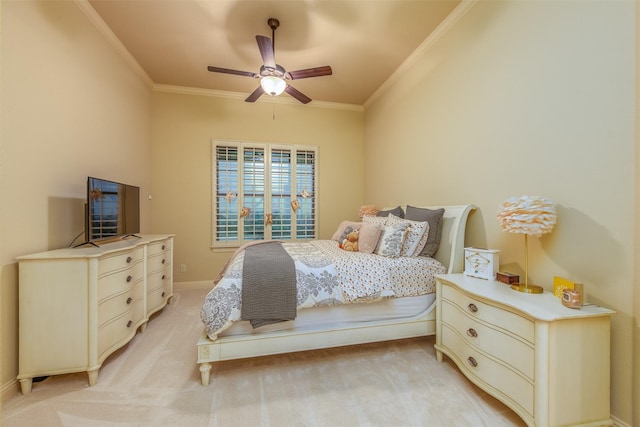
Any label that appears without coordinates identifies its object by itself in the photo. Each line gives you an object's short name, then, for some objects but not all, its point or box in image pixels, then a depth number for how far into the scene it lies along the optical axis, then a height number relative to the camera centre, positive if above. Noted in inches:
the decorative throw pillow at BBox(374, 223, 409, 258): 92.4 -10.5
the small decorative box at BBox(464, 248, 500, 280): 75.0 -15.5
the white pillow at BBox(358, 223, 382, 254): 100.3 -10.5
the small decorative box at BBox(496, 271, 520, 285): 69.3 -18.3
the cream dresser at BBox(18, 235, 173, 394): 65.7 -27.4
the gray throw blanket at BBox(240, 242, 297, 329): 69.9 -22.8
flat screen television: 83.0 +0.3
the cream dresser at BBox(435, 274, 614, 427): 49.3 -30.3
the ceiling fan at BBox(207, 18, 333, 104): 99.5 +55.7
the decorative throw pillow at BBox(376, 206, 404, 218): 119.4 -0.1
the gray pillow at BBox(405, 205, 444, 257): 97.5 -7.0
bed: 70.7 -35.2
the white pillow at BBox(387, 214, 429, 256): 95.3 -10.2
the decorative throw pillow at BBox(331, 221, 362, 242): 123.1 -8.8
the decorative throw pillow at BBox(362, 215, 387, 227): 109.0 -3.8
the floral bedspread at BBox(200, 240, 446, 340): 68.8 -22.0
